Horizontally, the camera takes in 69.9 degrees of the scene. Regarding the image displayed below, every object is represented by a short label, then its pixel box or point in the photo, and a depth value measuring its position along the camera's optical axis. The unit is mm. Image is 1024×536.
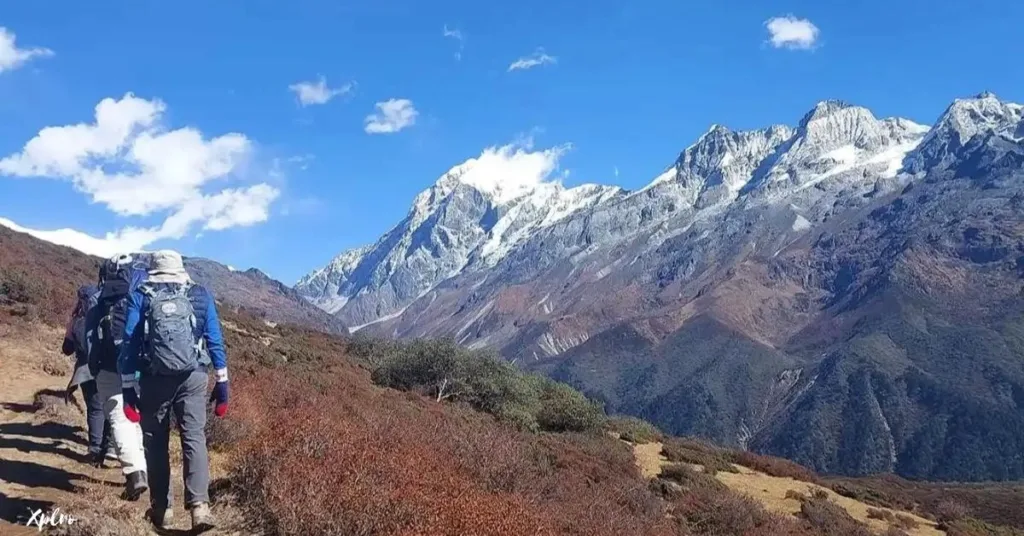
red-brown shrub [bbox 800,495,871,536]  17064
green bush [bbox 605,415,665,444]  27828
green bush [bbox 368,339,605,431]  24828
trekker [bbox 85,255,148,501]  6840
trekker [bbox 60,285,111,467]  8367
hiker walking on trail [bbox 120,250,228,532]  5988
